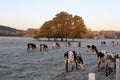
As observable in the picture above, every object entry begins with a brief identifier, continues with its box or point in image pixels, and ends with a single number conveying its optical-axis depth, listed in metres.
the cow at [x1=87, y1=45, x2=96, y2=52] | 21.67
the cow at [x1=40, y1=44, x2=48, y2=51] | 23.44
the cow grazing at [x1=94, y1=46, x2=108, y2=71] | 10.54
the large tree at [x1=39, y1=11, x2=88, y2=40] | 50.94
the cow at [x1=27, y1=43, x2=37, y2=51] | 23.29
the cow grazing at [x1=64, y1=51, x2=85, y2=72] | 10.27
